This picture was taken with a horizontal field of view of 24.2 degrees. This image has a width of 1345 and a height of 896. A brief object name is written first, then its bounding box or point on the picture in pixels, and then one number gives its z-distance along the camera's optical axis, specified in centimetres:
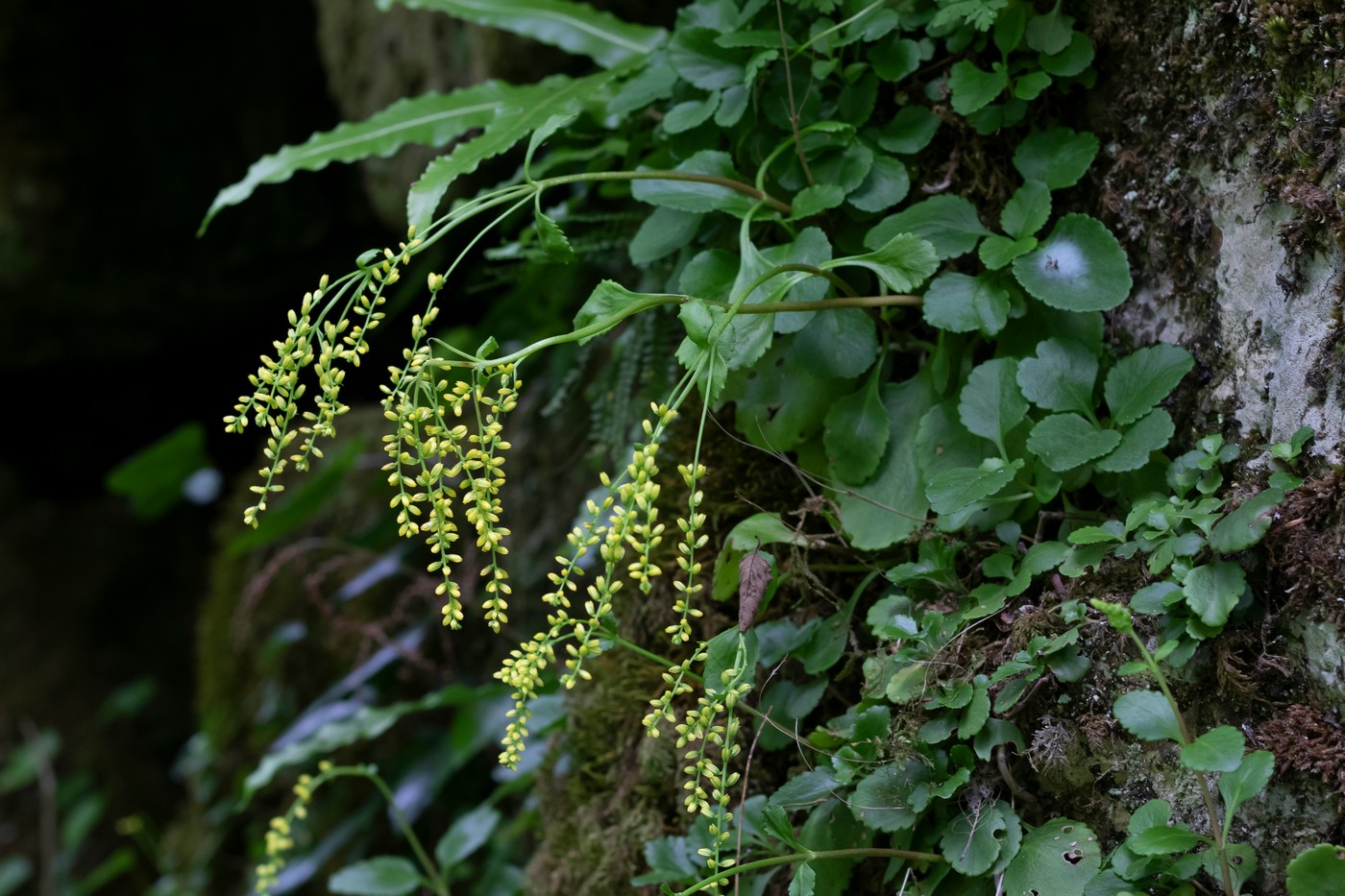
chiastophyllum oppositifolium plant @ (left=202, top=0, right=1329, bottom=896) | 108
